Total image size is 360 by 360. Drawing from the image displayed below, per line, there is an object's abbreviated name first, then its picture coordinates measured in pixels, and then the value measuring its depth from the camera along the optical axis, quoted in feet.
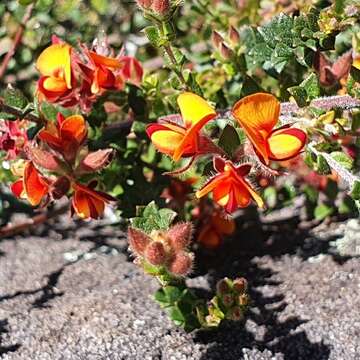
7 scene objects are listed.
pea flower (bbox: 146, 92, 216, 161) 0.80
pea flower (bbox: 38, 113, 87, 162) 0.88
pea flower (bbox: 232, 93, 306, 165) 0.80
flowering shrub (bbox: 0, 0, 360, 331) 0.82
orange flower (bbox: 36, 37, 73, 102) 0.92
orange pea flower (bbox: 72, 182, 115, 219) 0.90
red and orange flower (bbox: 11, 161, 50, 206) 0.88
